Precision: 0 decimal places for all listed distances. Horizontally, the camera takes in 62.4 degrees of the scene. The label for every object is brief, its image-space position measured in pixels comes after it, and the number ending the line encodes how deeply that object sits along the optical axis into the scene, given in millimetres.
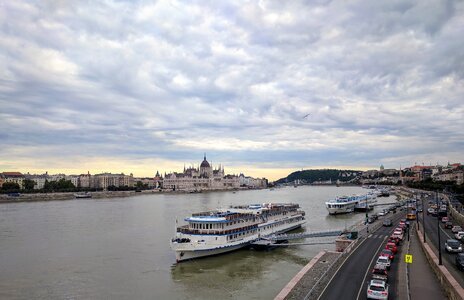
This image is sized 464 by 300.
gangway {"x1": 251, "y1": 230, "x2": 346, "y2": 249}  40531
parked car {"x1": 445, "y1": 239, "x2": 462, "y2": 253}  28730
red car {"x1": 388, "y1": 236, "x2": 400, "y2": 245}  34156
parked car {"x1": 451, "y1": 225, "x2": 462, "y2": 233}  40731
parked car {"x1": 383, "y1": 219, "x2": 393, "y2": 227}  47669
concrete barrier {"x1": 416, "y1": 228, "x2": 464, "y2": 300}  17328
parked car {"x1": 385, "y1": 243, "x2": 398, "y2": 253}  30380
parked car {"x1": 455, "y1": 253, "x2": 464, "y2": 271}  22984
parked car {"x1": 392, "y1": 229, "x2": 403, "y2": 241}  36281
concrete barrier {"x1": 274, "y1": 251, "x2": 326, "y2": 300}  19769
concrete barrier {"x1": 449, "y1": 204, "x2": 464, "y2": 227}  47181
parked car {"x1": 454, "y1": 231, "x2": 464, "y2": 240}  36375
